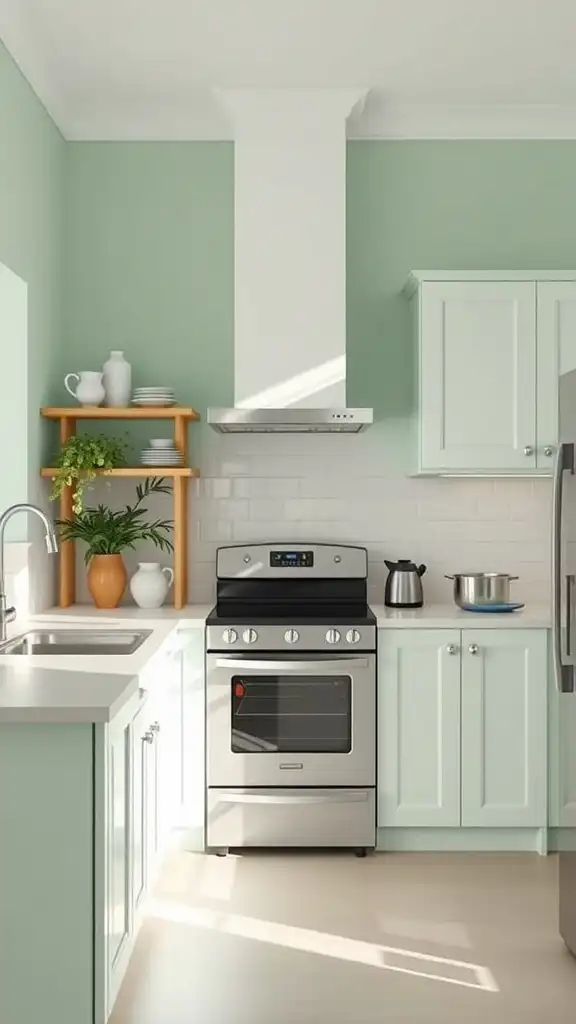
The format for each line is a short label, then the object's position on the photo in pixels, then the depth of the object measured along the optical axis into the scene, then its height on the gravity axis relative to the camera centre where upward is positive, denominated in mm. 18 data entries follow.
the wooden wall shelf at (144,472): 4379 +143
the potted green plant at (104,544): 4512 -165
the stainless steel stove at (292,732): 4098 -887
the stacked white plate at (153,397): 4473 +466
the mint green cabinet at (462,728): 4137 -876
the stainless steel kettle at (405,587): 4473 -346
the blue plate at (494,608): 4332 -421
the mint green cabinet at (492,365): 4359 +590
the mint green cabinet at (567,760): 3143 -793
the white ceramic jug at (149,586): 4480 -345
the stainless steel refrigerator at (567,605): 3086 -293
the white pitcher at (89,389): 4457 +498
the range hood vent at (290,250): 4422 +1085
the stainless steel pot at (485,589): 4348 -346
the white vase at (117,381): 4523 +542
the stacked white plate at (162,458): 4477 +205
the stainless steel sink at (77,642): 3506 -472
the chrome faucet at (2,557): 3191 -123
